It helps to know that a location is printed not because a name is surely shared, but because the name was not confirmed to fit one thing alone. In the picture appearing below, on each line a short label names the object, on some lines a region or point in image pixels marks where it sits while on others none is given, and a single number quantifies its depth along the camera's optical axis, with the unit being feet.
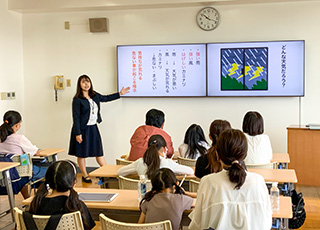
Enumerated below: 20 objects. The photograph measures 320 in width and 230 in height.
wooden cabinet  18.67
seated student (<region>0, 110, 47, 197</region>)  15.55
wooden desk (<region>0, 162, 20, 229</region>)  13.23
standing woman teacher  19.95
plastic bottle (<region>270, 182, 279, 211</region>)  8.71
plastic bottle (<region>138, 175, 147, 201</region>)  9.61
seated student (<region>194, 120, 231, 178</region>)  9.50
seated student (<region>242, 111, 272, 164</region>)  13.64
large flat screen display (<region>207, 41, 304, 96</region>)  19.98
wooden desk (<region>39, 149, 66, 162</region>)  16.57
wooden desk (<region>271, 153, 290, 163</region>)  14.52
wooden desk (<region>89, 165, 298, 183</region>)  11.21
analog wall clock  20.74
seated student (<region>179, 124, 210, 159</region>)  13.69
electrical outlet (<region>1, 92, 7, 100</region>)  21.84
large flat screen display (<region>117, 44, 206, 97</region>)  21.09
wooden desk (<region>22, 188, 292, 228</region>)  9.11
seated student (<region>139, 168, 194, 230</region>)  8.29
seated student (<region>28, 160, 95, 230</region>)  8.16
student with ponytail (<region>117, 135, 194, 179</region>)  11.12
